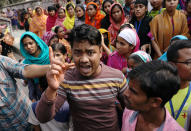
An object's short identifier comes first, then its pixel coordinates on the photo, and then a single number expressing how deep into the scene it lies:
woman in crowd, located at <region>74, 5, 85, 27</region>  4.36
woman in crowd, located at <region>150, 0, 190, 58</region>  2.59
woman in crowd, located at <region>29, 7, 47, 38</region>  6.15
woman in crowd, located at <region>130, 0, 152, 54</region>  2.83
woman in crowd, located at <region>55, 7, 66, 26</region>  5.16
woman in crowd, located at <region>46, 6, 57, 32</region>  5.37
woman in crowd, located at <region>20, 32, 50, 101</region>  2.17
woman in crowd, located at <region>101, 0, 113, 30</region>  3.67
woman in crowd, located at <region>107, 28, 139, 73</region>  2.08
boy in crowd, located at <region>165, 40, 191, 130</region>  1.14
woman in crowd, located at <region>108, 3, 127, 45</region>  3.05
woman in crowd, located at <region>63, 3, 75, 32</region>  4.68
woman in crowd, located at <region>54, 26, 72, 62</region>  3.64
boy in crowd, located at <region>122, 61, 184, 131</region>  0.85
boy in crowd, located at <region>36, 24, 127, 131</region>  1.12
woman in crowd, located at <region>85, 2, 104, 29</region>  3.78
